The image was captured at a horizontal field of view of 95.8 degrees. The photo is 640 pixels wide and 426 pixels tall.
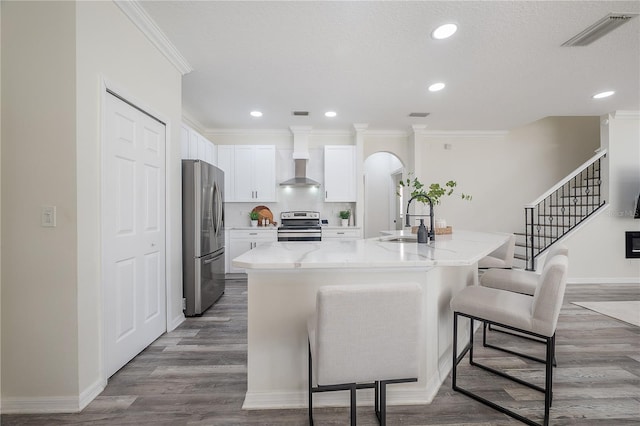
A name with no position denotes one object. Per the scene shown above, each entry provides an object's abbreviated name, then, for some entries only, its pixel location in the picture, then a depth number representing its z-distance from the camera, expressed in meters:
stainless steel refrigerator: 3.12
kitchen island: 1.71
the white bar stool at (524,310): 1.51
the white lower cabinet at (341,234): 5.06
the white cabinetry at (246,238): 5.01
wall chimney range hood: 5.29
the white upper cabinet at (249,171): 5.26
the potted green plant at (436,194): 2.77
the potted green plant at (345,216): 5.37
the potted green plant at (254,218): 5.32
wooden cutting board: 5.39
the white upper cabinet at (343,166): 5.33
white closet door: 2.00
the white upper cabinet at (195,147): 3.67
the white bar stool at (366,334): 1.19
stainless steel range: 4.84
